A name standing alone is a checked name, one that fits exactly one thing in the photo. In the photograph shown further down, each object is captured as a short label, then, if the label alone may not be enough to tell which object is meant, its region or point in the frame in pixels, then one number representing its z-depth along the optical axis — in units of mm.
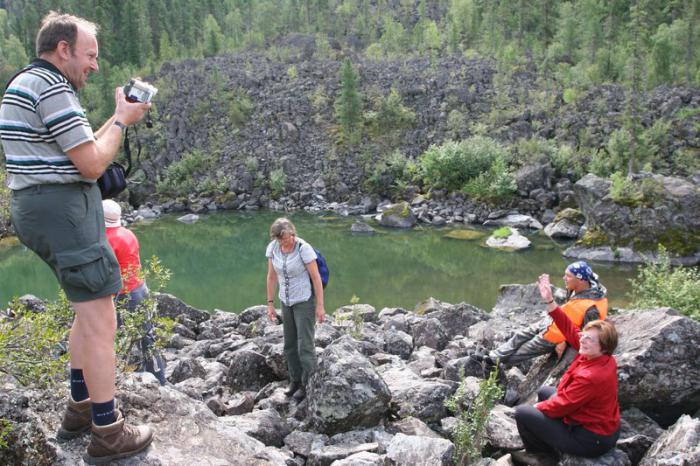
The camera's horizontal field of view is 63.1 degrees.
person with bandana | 5926
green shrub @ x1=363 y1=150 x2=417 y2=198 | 36125
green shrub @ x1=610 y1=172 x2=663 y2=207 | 20891
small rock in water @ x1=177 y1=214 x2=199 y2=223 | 33984
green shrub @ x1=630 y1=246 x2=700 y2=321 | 8664
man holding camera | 2896
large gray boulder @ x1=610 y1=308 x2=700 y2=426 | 5324
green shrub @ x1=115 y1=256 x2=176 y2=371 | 4984
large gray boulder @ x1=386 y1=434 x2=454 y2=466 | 4410
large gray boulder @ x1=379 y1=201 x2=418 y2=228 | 29109
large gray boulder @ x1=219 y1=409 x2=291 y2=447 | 5148
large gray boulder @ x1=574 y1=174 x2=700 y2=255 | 20094
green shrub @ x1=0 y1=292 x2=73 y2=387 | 3730
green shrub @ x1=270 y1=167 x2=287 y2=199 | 38781
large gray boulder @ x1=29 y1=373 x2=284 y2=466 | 3371
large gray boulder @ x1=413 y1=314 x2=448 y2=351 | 10023
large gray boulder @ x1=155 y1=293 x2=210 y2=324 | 12121
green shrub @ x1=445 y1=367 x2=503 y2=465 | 4582
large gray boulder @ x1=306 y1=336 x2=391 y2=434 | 5410
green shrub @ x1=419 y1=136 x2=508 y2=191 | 32594
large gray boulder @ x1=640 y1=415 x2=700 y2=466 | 3867
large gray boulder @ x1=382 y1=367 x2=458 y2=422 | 5750
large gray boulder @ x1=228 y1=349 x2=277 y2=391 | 7438
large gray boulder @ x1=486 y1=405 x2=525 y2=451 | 5070
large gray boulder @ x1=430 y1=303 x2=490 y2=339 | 11531
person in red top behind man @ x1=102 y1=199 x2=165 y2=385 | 5762
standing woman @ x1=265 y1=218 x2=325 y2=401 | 6582
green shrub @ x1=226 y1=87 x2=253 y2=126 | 46562
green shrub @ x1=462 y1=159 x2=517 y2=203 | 29672
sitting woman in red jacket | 4496
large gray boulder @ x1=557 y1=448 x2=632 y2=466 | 4457
